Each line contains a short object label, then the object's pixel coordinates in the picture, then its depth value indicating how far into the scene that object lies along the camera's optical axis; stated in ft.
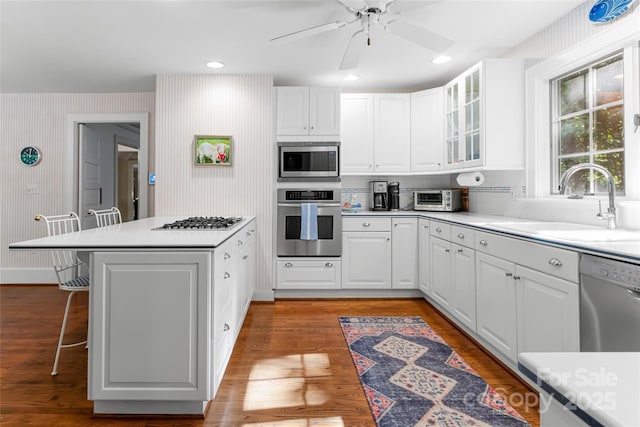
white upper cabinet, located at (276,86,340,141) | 12.46
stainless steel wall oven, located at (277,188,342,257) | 12.42
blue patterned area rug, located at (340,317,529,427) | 5.79
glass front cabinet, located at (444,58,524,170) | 9.80
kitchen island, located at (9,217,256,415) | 5.56
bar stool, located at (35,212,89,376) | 7.16
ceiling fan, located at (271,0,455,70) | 7.14
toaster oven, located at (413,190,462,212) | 12.83
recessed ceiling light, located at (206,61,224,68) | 11.14
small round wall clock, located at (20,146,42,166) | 14.66
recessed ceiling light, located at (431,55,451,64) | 10.87
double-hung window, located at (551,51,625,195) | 7.58
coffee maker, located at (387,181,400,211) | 13.85
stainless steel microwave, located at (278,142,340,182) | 12.46
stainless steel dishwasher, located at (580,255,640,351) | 4.30
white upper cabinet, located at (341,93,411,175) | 13.20
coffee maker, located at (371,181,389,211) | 13.79
